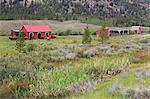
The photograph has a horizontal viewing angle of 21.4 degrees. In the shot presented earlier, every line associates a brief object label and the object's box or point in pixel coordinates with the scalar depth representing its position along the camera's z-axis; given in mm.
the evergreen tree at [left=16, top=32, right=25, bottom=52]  48206
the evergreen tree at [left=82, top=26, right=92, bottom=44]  63247
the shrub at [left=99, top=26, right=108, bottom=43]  65900
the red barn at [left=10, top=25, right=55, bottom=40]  85281
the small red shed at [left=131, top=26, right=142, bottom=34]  117875
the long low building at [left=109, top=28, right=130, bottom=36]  117750
